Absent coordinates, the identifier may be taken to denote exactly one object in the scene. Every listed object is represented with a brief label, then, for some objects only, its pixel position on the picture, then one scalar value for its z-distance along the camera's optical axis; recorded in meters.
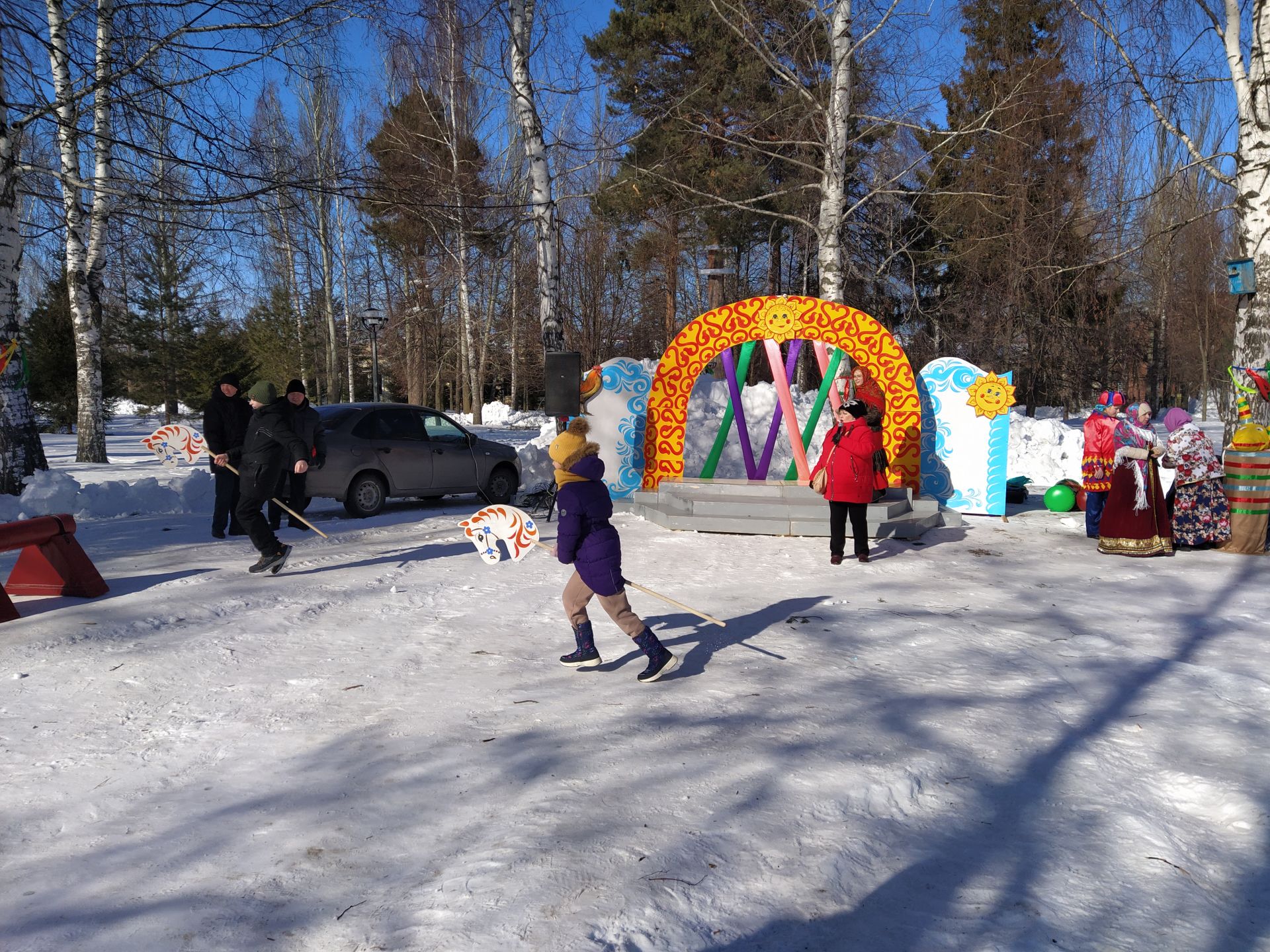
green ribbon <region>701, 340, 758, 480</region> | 12.74
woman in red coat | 8.71
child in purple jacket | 5.29
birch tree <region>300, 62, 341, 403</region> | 30.95
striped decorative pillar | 9.24
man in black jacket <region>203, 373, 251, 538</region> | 9.22
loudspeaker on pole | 11.37
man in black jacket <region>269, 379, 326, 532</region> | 9.94
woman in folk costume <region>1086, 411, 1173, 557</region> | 9.04
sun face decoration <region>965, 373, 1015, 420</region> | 11.43
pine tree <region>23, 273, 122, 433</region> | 24.50
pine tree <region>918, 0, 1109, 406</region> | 24.88
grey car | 11.20
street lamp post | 22.11
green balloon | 12.48
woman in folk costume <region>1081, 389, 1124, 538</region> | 9.82
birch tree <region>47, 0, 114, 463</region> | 14.57
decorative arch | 11.59
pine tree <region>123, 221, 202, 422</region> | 30.94
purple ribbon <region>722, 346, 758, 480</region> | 12.00
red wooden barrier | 6.64
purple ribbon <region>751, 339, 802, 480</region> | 12.48
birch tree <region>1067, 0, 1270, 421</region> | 10.49
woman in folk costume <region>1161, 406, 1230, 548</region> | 9.25
